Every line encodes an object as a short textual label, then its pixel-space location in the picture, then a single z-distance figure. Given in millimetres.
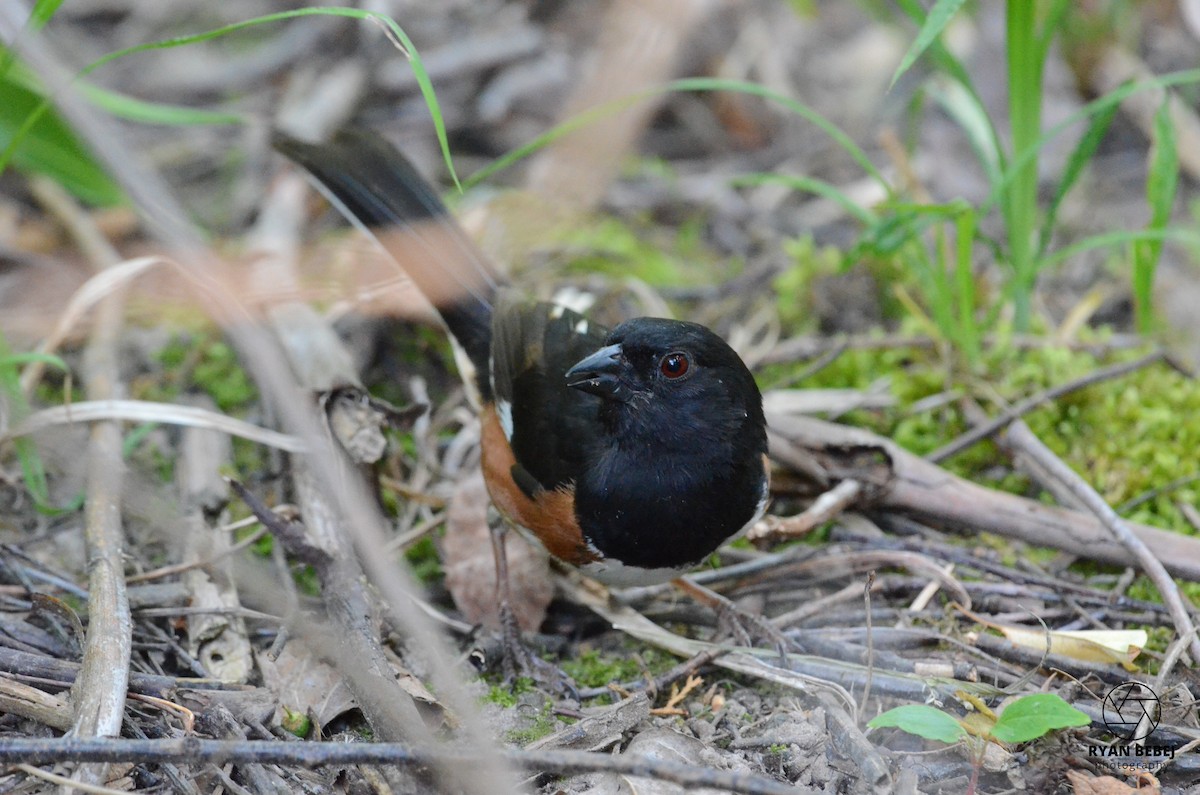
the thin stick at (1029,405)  6187
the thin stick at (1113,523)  4762
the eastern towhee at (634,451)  4937
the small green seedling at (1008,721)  3859
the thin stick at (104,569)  3926
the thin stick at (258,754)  3352
